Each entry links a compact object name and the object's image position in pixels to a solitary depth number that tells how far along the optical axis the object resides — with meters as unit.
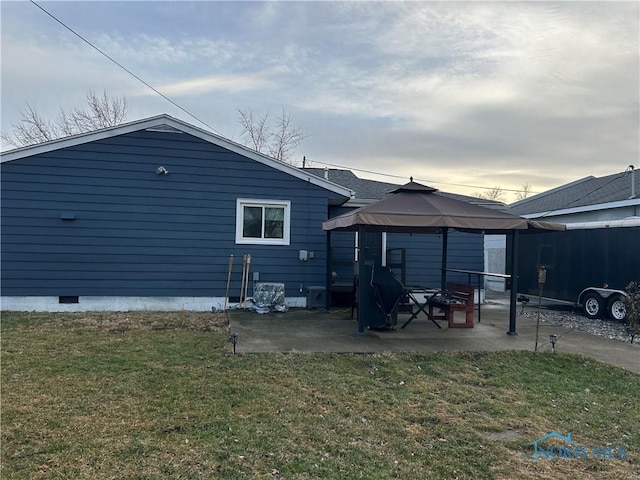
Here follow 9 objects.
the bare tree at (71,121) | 20.08
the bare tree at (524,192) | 37.93
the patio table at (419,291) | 6.68
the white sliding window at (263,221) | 8.55
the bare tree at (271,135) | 23.56
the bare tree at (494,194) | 37.81
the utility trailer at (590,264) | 8.28
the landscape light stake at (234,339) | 5.00
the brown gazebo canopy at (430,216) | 5.75
